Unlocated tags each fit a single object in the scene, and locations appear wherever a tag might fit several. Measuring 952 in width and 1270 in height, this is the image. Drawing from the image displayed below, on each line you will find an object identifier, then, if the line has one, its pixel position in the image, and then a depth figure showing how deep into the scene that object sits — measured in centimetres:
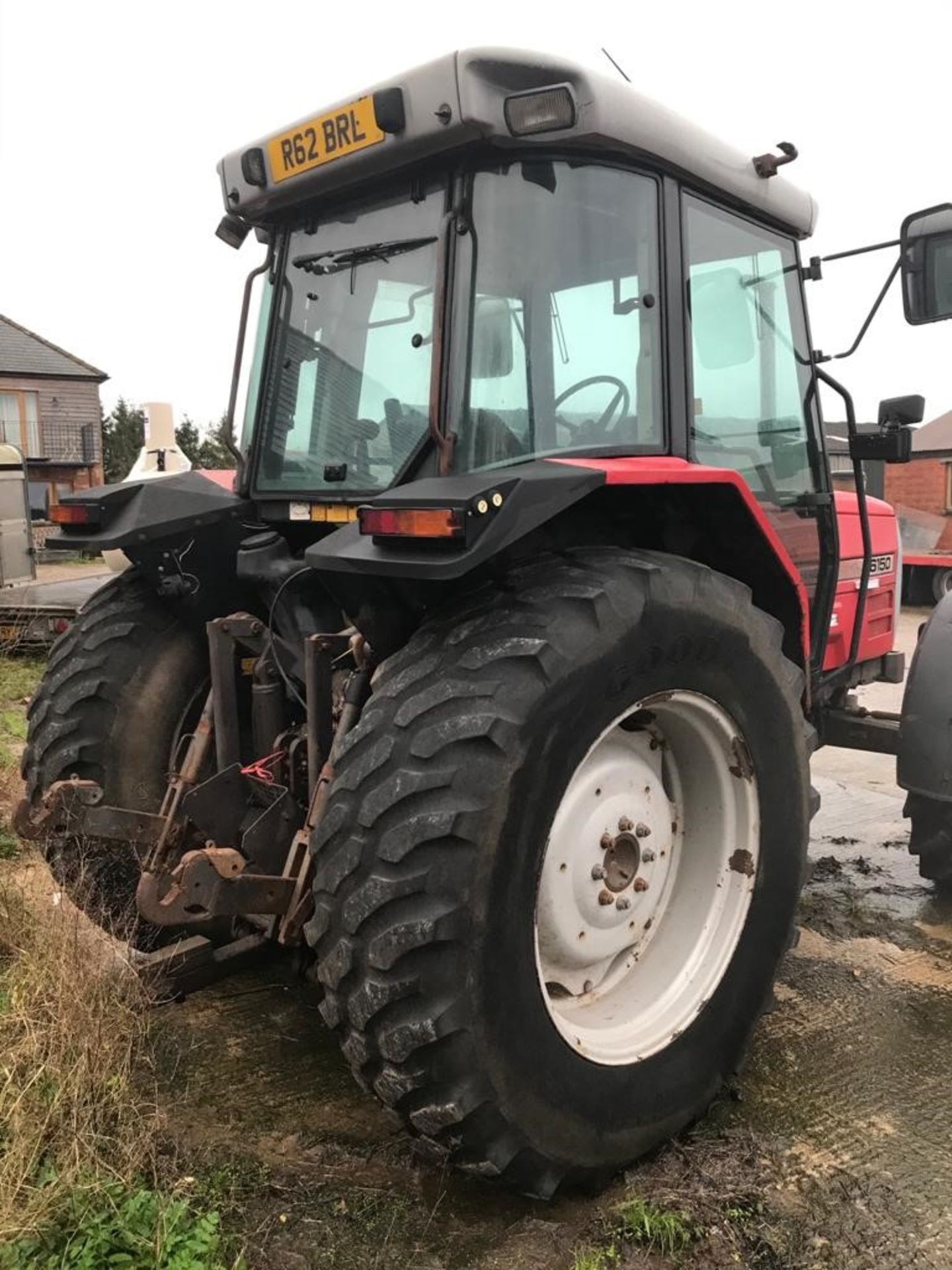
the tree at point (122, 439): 3622
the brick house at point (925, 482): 1805
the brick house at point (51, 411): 2838
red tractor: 197
